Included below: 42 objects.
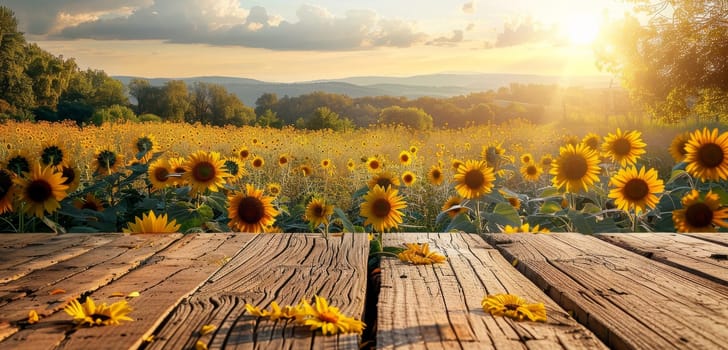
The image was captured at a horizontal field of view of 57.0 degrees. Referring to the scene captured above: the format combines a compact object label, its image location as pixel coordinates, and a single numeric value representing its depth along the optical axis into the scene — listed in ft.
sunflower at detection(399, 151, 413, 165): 21.20
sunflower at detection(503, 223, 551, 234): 8.39
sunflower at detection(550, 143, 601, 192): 10.57
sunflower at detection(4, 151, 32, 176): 10.48
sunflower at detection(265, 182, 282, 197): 14.83
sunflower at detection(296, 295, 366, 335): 3.30
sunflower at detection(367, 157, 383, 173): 16.94
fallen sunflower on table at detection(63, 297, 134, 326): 3.49
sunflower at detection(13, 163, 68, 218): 9.07
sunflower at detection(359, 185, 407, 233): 8.54
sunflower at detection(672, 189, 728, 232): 9.47
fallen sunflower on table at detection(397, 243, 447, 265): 5.10
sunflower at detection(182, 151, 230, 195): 9.99
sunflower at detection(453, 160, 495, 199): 10.55
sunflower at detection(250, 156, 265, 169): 18.81
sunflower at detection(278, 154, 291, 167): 19.76
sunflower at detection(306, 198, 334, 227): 8.34
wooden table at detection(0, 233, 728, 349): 3.34
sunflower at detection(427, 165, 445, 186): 14.80
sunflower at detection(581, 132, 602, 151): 15.80
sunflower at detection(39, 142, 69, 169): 11.86
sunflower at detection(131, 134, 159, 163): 12.67
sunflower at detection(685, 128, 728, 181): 10.32
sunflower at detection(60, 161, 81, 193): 10.91
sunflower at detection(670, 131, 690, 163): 13.32
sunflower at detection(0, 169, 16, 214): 9.19
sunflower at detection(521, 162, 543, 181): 15.75
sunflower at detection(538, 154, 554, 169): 16.46
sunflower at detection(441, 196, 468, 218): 12.41
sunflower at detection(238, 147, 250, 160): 18.98
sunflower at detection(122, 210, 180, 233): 7.04
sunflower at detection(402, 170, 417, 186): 15.92
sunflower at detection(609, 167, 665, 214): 9.50
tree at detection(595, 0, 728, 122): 59.31
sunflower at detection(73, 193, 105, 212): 12.25
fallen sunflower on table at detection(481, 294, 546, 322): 3.63
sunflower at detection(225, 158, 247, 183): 13.25
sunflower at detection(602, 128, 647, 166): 12.35
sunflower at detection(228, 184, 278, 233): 8.34
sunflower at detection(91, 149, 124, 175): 13.29
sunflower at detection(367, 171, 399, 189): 11.80
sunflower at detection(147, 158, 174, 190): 10.84
